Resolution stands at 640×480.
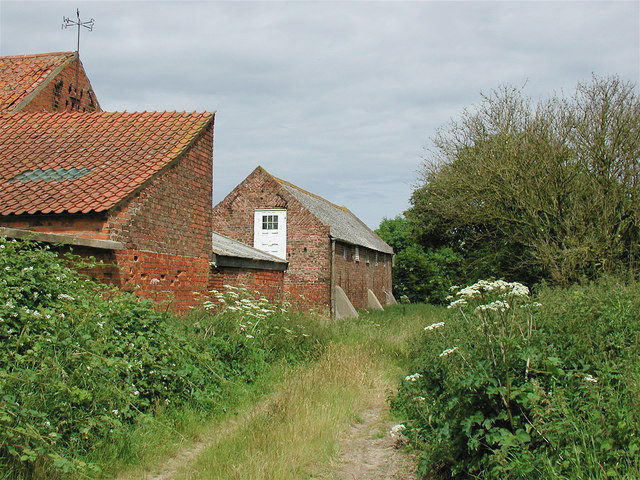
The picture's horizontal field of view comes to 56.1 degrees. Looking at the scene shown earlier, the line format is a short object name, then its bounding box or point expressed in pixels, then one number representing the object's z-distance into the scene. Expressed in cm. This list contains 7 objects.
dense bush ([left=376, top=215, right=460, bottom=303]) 4016
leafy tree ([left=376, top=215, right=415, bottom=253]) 5038
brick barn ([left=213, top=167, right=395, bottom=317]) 2470
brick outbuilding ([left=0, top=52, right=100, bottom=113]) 1417
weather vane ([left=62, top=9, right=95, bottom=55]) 1457
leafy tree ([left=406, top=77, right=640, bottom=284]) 1756
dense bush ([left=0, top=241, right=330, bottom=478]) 486
